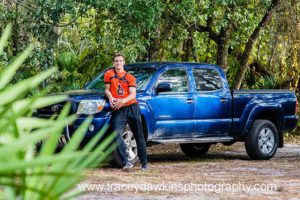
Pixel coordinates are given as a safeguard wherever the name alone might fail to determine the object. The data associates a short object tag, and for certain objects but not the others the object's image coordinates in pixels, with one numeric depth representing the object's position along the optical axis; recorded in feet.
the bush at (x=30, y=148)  8.54
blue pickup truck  63.14
